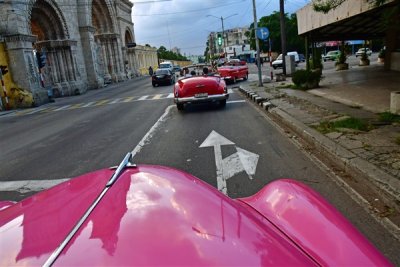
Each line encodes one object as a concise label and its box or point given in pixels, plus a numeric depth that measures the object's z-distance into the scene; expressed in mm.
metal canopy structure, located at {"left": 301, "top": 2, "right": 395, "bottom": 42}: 16688
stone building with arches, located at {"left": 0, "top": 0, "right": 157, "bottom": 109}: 21266
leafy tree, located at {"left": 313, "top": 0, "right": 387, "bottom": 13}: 8766
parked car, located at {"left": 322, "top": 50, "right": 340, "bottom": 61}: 52906
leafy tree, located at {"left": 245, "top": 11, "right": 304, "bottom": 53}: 75500
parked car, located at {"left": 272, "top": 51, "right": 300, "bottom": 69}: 41288
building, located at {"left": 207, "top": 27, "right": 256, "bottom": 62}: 81938
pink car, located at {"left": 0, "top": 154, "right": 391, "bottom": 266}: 1390
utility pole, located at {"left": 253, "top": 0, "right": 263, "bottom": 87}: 18016
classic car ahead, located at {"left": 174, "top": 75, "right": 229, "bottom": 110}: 11734
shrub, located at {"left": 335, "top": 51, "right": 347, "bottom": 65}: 26072
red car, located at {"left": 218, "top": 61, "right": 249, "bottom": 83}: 23141
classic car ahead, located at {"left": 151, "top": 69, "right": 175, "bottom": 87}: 29125
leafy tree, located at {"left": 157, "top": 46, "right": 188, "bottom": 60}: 110238
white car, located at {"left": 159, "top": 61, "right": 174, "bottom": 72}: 52609
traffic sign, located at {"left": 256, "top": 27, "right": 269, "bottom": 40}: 17547
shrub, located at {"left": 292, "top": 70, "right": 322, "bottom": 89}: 14886
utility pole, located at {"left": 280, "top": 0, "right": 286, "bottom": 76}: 22500
